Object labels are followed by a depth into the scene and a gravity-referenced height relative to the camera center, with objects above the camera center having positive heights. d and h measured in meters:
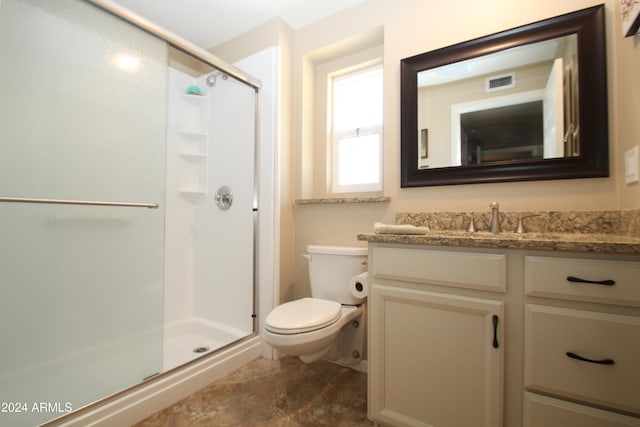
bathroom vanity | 0.74 -0.38
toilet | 1.21 -0.50
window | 1.87 +0.63
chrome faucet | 1.20 -0.01
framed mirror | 1.16 +0.55
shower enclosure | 1.29 +0.03
